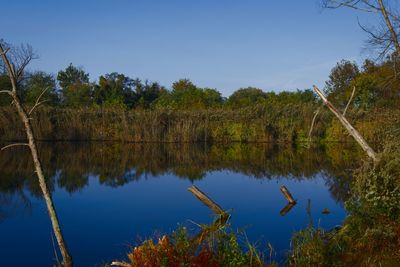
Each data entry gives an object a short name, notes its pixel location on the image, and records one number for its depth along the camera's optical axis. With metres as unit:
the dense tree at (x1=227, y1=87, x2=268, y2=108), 58.34
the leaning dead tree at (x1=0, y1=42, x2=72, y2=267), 4.15
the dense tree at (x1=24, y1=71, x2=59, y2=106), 34.72
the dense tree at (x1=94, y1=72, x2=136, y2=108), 41.06
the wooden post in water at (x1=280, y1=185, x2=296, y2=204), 11.18
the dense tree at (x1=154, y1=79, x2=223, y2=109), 39.59
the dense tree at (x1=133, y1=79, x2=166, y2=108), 46.42
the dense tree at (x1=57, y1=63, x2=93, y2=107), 42.50
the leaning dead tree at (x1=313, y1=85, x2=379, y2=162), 6.31
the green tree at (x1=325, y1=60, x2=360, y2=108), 46.09
